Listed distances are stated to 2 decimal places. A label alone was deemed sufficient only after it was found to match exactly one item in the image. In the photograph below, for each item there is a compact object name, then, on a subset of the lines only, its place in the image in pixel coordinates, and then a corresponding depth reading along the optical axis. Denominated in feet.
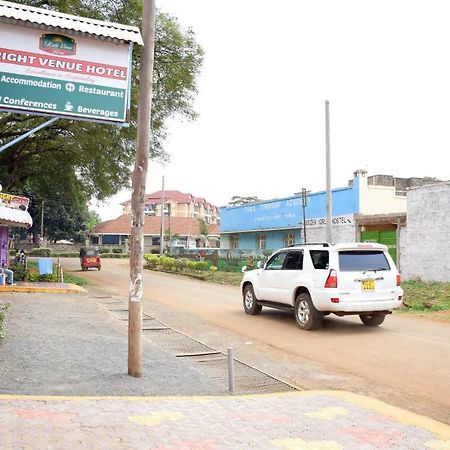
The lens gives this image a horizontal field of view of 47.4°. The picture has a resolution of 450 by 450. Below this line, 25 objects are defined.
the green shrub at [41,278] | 66.85
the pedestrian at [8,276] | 59.00
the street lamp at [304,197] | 72.03
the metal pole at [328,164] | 63.87
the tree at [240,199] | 298.56
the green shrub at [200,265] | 100.37
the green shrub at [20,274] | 67.21
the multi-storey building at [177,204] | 382.22
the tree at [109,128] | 65.26
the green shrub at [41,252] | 197.46
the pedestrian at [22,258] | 99.76
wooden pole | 21.34
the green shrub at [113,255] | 216.47
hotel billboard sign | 22.17
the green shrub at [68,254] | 208.30
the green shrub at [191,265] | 101.09
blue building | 89.92
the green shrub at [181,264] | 106.93
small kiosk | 62.03
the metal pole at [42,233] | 208.74
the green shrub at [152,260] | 123.75
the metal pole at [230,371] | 20.41
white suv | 33.96
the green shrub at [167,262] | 112.55
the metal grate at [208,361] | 21.75
